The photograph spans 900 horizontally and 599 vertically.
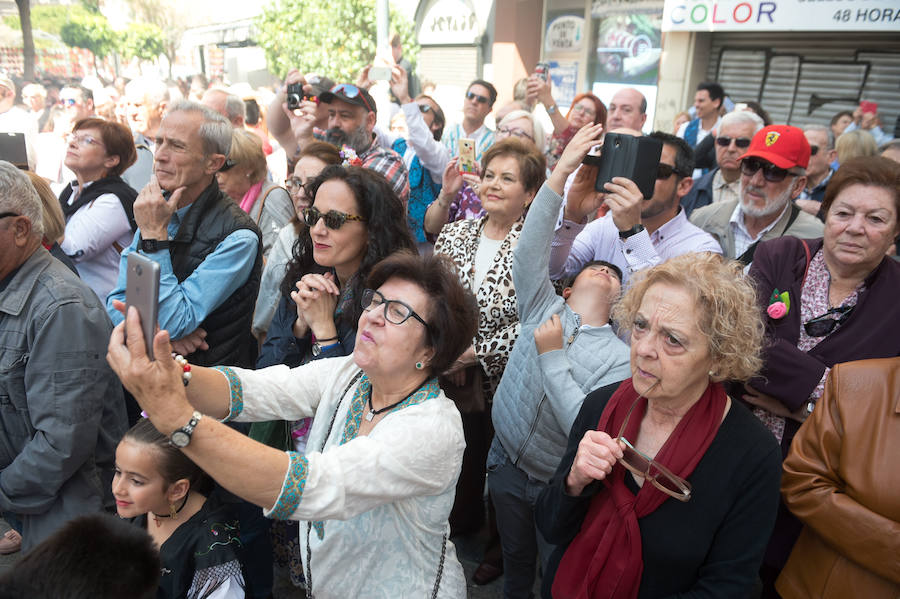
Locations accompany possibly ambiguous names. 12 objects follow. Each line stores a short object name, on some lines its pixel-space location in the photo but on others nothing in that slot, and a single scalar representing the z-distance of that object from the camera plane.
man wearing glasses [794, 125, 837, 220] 5.55
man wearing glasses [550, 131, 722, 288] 3.23
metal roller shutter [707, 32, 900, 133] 9.10
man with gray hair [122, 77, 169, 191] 6.25
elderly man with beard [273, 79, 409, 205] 4.72
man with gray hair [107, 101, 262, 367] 2.63
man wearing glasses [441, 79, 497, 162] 6.37
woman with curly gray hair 1.69
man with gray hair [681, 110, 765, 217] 4.68
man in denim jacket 2.29
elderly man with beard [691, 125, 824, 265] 3.26
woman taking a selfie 1.42
